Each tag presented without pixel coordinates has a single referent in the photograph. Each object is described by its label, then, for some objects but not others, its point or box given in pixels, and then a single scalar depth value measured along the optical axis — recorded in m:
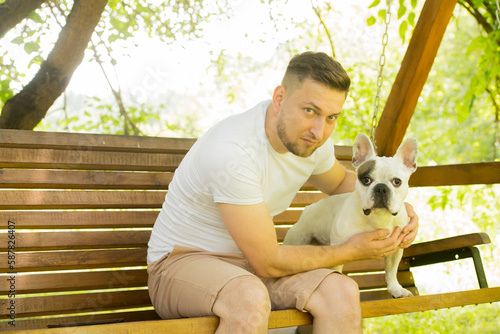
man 1.83
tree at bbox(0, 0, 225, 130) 3.20
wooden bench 2.46
